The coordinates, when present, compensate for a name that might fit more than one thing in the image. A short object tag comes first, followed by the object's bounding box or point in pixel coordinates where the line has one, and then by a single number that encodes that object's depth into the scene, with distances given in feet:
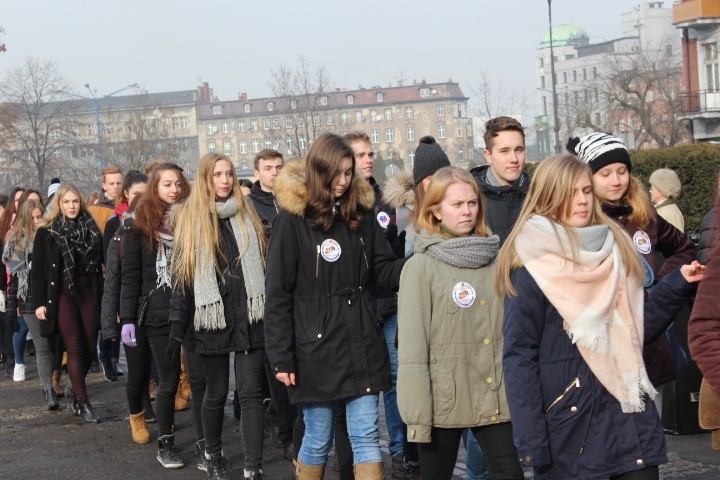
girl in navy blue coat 14.08
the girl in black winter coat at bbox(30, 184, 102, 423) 32.99
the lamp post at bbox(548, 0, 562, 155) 131.64
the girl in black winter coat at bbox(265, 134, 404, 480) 19.10
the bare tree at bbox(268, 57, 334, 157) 208.60
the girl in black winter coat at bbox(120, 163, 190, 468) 26.18
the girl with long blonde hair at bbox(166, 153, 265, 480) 22.49
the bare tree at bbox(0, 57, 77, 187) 219.61
